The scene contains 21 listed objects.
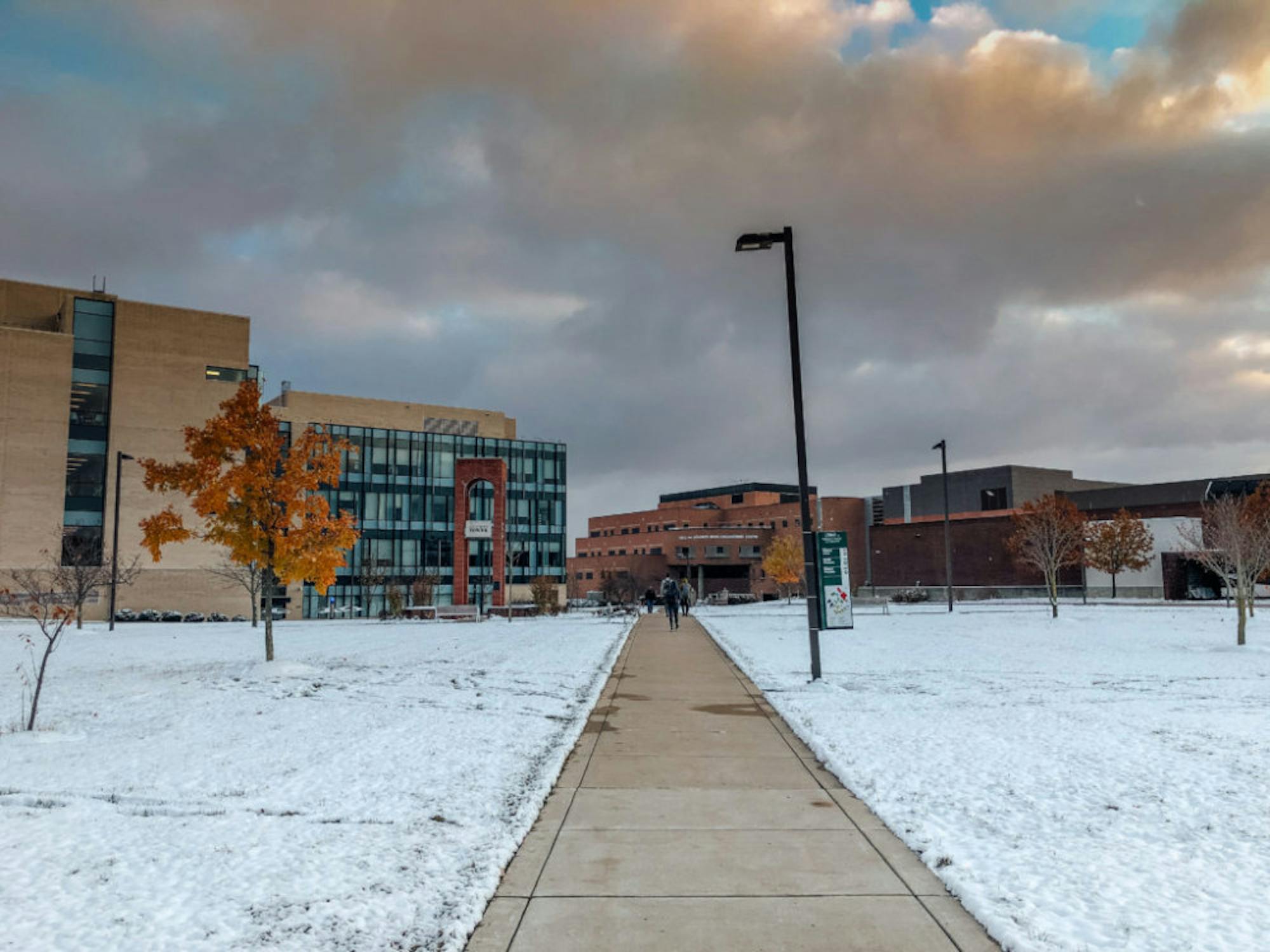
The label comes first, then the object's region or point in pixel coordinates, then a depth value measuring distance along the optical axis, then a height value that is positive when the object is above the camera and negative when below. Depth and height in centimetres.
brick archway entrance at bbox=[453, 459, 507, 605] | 4925 +385
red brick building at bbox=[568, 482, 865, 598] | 10900 +397
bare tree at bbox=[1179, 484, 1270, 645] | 2520 +55
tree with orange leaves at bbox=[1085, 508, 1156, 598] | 5197 +118
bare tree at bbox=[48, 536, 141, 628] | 2539 +35
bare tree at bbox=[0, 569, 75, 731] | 1096 -54
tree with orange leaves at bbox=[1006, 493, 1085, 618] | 3953 +169
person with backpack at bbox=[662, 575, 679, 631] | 3216 -95
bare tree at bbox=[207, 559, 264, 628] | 3593 +18
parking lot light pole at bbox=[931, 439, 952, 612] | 3952 +506
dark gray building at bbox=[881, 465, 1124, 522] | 8356 +763
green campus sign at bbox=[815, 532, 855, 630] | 1823 -7
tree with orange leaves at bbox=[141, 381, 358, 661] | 1867 +166
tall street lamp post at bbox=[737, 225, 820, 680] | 1584 +180
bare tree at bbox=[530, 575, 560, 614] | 4991 -115
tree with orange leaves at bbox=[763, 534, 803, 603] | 5975 +60
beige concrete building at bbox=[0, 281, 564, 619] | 5519 +1102
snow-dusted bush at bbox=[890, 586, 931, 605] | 5456 -162
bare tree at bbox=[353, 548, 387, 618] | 4791 -4
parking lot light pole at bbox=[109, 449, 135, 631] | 3234 +48
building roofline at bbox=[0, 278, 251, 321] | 5962 +1945
